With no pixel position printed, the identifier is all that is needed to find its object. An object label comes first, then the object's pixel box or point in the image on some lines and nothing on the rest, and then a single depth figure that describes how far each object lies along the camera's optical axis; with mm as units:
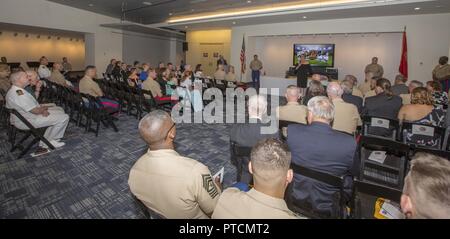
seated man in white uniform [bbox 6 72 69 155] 3851
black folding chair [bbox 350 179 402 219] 1555
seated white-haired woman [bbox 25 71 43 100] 4302
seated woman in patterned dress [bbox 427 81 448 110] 4312
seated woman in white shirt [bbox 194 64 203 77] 9136
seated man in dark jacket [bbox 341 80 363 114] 4547
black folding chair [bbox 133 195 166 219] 1572
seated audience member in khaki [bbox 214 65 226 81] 10172
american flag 12057
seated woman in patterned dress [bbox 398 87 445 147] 3436
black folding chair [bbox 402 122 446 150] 3021
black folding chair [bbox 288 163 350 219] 1808
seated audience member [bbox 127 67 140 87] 7353
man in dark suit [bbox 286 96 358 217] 2002
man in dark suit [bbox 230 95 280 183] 2514
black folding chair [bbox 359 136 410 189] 2611
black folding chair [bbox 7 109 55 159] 3779
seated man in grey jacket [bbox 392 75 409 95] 5305
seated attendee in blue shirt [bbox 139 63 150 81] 8363
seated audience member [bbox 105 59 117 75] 10457
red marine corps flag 8406
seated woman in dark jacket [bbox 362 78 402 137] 3984
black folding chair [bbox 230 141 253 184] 2350
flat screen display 11484
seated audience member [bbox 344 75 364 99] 5116
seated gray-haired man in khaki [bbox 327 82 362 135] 3406
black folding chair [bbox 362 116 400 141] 3352
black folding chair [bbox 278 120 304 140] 3219
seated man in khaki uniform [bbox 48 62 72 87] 7672
